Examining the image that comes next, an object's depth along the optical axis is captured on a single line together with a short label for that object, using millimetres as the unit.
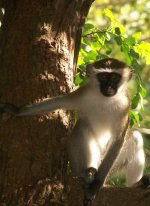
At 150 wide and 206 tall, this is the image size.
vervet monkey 10139
